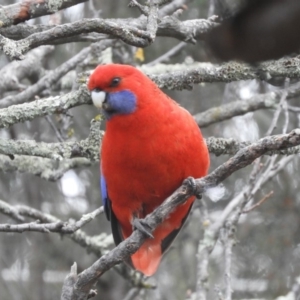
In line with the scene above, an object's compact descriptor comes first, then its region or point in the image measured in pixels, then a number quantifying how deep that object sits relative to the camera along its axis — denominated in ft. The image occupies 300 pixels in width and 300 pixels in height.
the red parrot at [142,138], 17.44
